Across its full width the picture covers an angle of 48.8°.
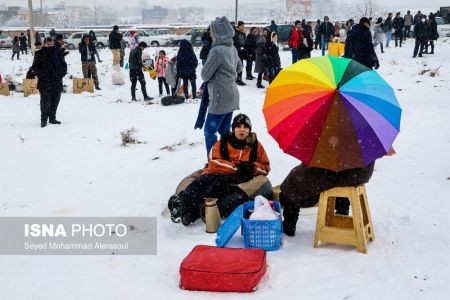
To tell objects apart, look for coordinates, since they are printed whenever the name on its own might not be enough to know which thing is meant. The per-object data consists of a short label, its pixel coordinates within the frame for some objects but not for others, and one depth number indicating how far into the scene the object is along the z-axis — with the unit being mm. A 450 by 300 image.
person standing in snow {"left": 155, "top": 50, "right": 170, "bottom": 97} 13734
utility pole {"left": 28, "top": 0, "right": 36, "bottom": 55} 26109
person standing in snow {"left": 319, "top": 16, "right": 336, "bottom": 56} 21125
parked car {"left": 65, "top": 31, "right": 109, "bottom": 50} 34781
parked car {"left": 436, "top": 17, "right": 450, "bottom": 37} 29344
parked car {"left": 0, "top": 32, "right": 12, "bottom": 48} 36562
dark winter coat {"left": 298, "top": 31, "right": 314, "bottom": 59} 16047
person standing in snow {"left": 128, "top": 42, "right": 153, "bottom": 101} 12961
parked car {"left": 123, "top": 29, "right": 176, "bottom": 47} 35312
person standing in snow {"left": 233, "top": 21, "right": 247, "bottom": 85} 14703
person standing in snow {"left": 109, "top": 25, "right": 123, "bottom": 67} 18020
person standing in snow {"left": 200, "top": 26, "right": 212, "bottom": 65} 13469
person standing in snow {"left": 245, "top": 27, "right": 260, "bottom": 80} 15125
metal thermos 4629
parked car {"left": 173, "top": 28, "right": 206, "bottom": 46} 30175
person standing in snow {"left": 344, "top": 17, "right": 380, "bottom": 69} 8133
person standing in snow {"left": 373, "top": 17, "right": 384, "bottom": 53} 20844
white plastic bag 4141
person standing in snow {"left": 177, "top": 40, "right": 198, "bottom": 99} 12531
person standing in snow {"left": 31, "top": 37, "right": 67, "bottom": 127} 9836
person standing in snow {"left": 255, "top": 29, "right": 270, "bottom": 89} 13922
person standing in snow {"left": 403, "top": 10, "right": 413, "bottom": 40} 24323
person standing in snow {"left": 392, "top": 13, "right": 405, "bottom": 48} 22691
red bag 3416
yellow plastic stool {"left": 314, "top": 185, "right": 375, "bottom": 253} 3955
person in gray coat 6051
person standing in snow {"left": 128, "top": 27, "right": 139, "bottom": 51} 18253
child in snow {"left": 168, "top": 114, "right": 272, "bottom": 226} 4828
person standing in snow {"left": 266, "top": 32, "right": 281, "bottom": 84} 13930
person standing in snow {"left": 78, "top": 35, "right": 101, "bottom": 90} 16219
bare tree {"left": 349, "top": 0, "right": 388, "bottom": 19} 68106
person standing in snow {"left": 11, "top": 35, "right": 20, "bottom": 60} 25812
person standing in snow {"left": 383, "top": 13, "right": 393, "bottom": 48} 22536
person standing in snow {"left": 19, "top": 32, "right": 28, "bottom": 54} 28328
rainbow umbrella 3598
